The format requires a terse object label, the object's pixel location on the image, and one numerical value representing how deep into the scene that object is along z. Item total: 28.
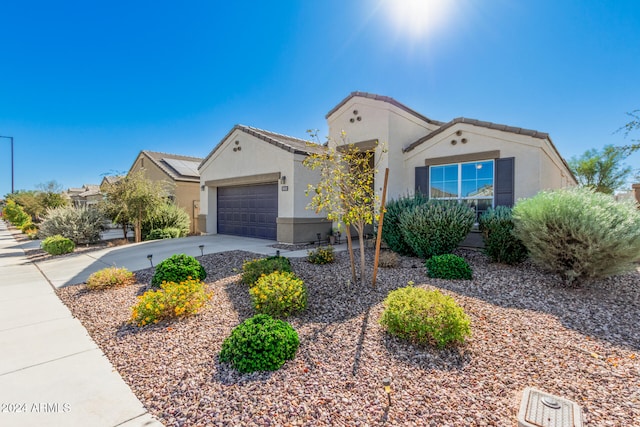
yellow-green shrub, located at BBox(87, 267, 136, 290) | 6.04
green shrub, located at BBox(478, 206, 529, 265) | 6.74
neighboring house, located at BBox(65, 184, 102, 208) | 29.08
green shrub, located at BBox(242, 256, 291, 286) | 5.73
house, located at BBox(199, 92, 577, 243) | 8.95
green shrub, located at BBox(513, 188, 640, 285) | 5.10
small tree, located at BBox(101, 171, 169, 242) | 12.87
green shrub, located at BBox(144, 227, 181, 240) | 14.13
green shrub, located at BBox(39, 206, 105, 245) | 12.61
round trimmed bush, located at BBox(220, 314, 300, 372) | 3.02
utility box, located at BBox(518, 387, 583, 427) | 2.14
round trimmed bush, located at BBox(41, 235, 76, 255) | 10.62
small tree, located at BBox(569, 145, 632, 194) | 25.23
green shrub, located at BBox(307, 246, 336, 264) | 7.32
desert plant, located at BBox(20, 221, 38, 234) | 20.12
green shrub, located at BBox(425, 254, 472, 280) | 5.96
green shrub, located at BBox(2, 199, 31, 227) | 25.05
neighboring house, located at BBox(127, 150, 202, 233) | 19.09
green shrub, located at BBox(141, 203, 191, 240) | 14.55
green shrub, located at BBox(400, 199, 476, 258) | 7.34
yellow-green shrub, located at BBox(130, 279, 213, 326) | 4.27
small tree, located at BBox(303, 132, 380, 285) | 5.27
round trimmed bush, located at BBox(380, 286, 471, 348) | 3.38
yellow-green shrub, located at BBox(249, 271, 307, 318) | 4.34
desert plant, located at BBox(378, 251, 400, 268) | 6.99
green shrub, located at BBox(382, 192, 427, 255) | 8.45
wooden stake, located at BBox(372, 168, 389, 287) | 5.28
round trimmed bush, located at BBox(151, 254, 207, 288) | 5.84
